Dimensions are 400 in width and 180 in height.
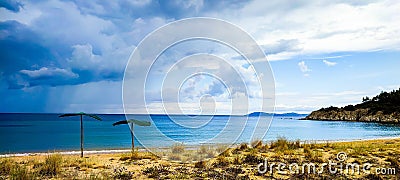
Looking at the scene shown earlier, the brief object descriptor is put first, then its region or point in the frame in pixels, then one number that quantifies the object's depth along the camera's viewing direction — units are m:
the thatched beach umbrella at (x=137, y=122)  13.96
